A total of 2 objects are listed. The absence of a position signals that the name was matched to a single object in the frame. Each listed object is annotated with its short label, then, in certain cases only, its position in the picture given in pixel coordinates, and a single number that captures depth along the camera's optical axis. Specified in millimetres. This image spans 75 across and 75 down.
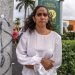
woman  1899
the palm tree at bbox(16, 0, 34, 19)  35225
